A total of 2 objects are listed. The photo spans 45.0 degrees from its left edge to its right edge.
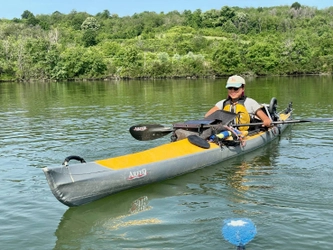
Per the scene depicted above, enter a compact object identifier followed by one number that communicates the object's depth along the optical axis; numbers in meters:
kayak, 6.04
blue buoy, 4.44
